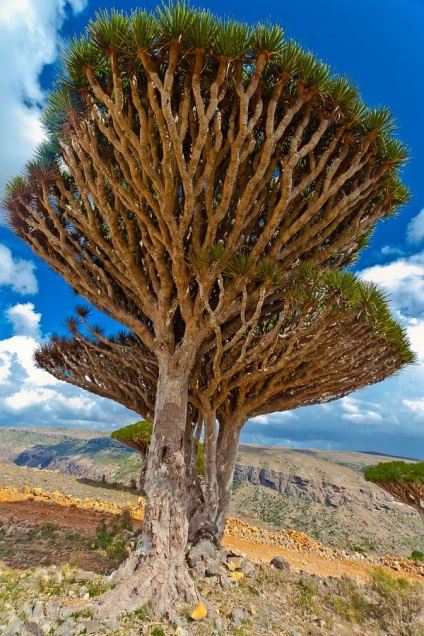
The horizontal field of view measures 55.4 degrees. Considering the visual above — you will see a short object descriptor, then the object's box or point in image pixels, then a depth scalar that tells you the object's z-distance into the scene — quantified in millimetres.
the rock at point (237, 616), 4721
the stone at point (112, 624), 3973
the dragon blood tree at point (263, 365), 6164
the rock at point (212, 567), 5926
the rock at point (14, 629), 3605
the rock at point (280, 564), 7488
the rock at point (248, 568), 6476
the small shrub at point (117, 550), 6756
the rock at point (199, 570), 5848
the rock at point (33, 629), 3695
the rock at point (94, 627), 3870
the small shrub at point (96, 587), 4684
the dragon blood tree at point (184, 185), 4891
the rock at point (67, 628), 3764
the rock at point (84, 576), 5090
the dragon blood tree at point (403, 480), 14424
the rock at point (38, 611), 4051
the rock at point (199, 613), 4482
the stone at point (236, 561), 6489
